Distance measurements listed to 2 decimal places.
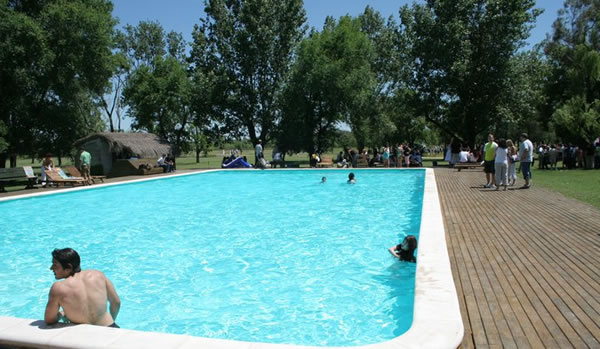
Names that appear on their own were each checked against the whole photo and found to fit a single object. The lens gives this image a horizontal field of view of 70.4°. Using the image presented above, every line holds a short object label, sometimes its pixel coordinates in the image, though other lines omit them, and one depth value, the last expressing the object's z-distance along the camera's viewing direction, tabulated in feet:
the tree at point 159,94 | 158.39
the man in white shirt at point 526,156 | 46.06
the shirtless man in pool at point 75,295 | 12.66
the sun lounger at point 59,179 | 58.34
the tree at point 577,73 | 80.33
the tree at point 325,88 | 116.78
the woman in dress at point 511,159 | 48.11
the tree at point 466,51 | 100.07
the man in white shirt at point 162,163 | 88.15
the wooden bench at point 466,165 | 77.97
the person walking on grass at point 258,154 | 94.25
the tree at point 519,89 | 101.19
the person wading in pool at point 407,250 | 22.81
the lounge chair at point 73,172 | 63.72
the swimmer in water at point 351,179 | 64.10
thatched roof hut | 97.25
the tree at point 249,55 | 121.90
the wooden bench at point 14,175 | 57.77
